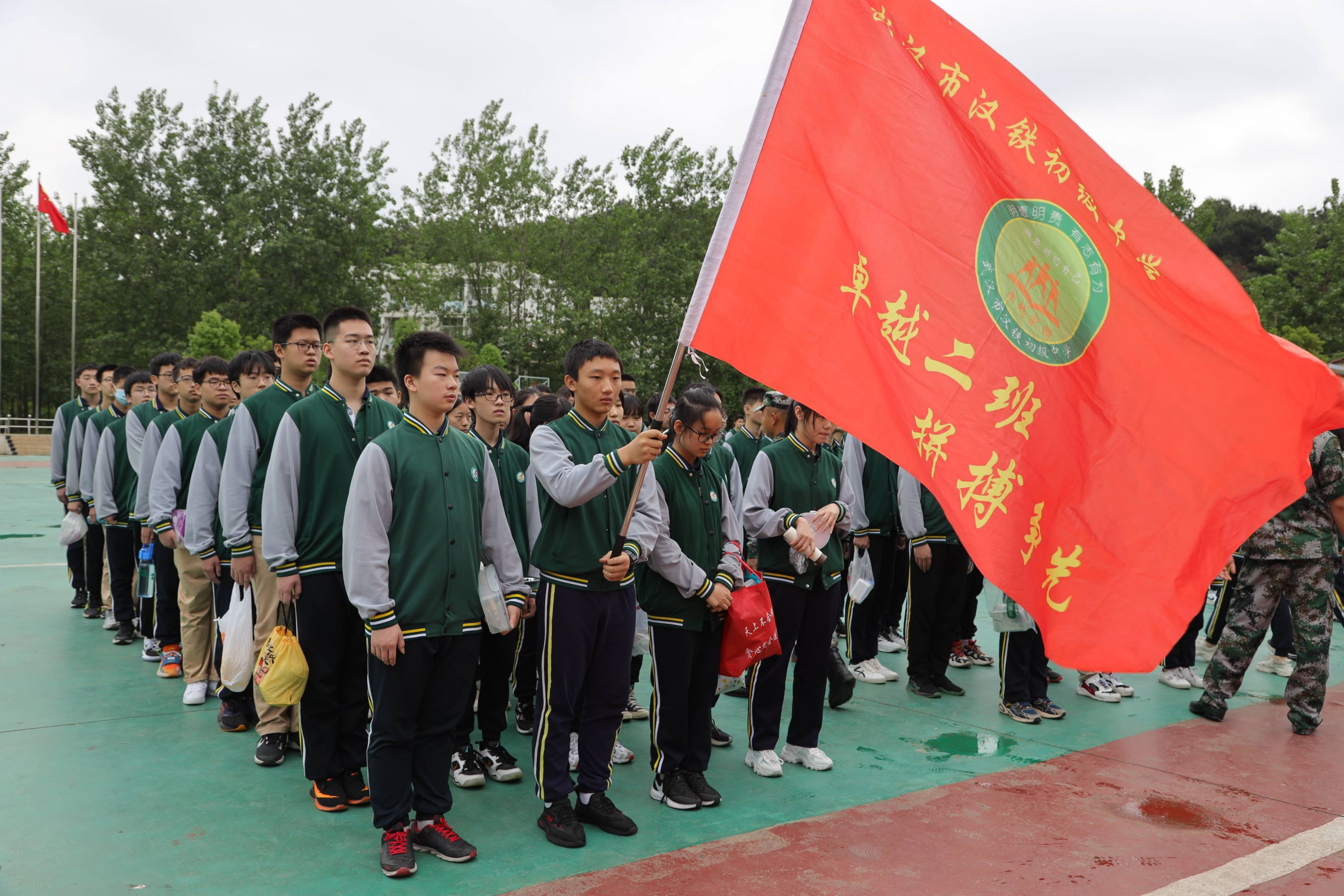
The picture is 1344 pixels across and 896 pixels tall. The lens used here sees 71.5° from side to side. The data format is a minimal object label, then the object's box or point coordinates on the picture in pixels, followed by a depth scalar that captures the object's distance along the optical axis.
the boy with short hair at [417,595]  3.49
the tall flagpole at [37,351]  36.50
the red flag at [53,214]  33.03
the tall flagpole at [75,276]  36.00
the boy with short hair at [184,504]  5.70
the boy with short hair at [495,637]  4.51
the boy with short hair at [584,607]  3.85
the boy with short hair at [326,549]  4.05
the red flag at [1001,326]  3.05
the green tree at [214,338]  27.96
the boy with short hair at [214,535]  5.11
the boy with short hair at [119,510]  7.06
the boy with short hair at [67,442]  8.20
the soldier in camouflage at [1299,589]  5.71
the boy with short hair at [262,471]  4.50
